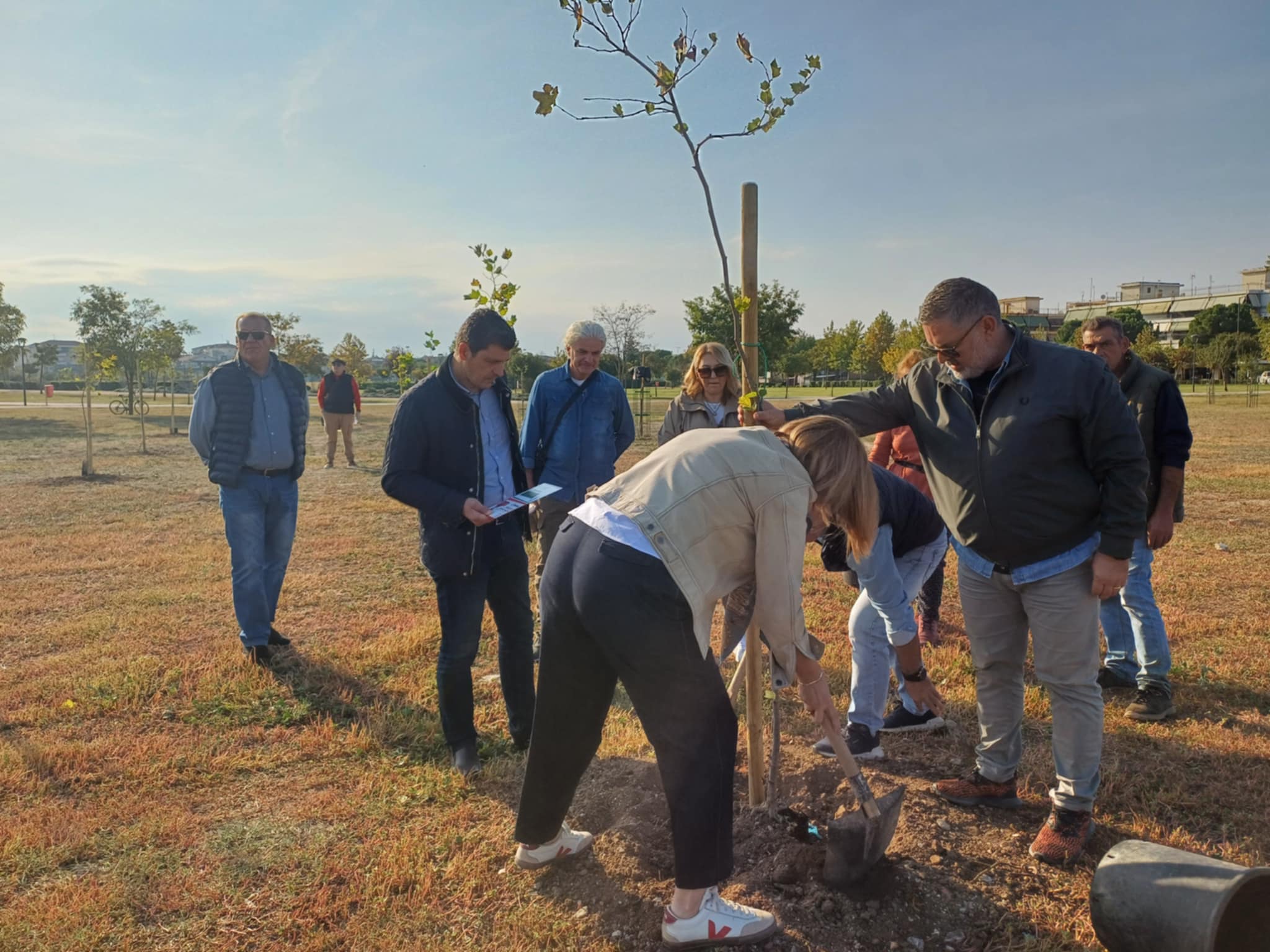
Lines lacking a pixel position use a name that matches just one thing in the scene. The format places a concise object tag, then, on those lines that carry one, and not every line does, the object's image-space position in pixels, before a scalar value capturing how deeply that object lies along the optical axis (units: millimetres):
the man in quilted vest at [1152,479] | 4078
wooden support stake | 2957
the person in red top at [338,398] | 13461
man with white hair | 4844
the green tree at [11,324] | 34219
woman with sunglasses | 4859
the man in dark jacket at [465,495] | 3445
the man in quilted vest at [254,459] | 4895
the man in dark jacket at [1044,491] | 2744
